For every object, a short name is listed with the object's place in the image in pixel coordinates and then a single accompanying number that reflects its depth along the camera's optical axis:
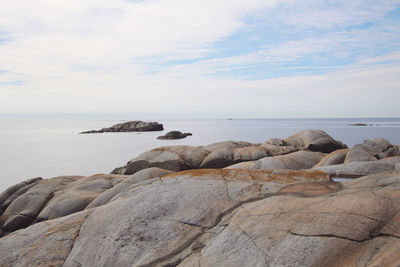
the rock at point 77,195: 10.24
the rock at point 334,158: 12.77
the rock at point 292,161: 13.24
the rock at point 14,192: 11.75
